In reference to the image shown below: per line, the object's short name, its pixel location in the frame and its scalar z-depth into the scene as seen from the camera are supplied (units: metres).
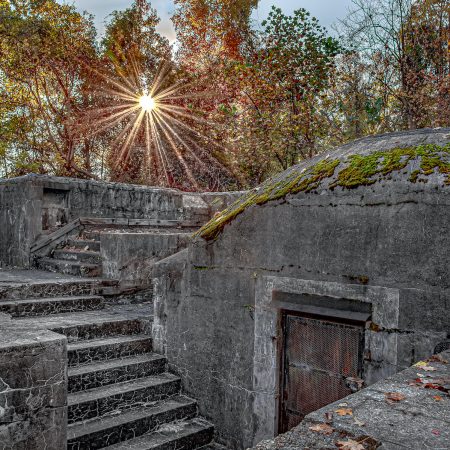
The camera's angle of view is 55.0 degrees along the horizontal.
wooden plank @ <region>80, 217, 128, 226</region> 9.43
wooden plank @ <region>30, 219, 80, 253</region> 8.84
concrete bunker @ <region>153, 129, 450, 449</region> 3.63
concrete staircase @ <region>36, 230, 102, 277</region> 7.85
